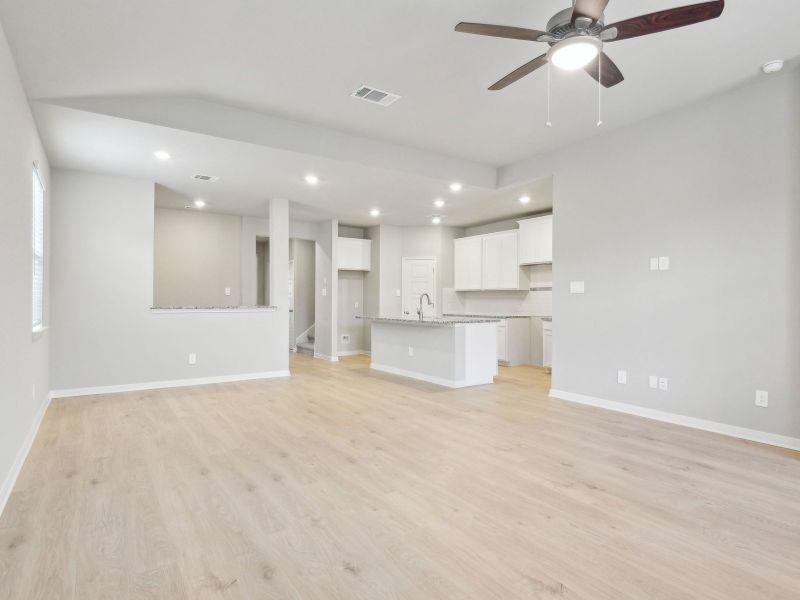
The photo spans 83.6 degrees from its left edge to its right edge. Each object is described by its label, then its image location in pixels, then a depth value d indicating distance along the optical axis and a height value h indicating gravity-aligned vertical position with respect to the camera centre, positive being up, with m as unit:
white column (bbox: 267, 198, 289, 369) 6.50 +0.43
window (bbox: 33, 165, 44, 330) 4.08 +0.43
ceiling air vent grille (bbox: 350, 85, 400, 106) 3.84 +1.78
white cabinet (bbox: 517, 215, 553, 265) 7.27 +0.97
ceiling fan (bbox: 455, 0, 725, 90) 2.17 +1.40
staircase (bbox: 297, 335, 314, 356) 9.38 -1.06
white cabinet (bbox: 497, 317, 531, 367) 7.84 -0.77
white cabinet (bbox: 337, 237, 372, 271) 9.01 +0.90
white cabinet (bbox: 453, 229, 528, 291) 8.05 +0.67
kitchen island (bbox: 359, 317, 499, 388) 5.71 -0.71
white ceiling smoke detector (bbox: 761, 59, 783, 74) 3.34 +1.75
